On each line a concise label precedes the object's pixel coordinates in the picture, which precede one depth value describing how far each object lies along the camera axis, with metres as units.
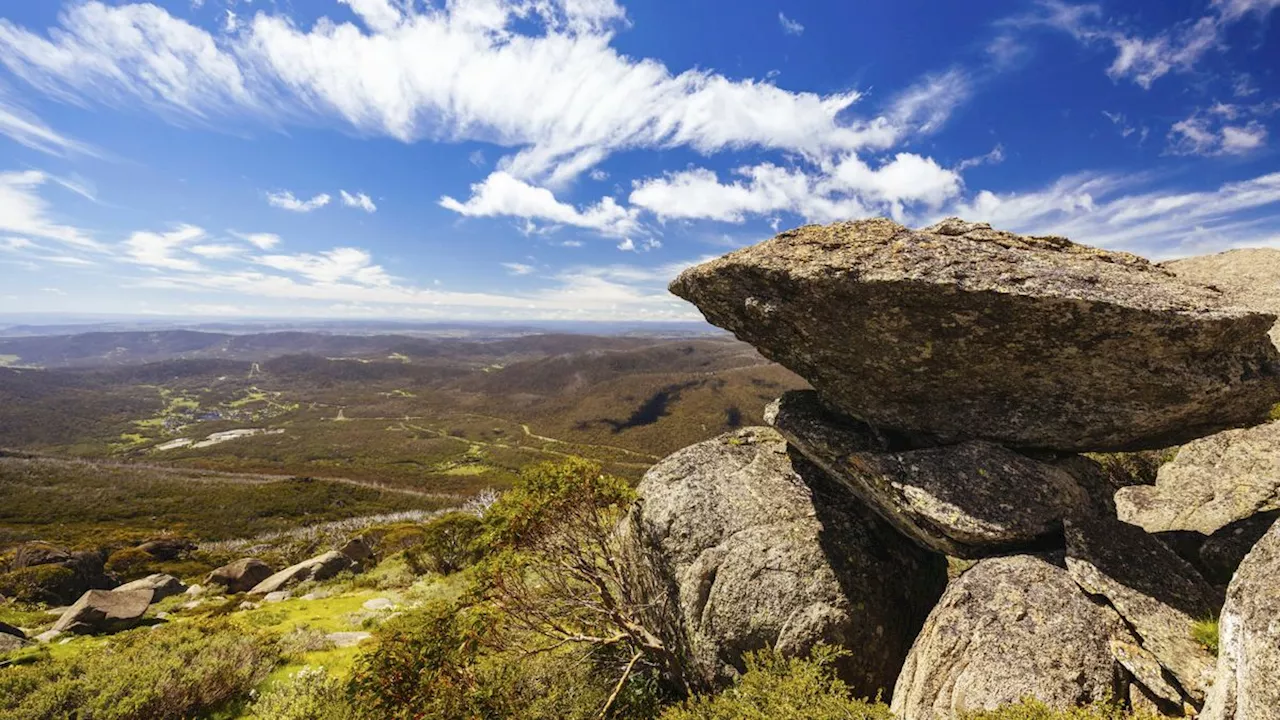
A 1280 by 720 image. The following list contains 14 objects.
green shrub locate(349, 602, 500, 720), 12.18
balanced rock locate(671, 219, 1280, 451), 10.80
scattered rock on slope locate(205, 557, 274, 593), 40.25
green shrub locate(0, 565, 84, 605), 34.81
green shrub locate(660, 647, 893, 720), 9.61
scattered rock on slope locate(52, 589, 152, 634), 24.20
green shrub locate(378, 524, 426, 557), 52.36
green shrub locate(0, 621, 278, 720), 13.05
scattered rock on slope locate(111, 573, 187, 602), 35.19
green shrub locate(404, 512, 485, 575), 39.16
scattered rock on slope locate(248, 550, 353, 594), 37.64
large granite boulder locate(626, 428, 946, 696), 13.05
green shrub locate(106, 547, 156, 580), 52.33
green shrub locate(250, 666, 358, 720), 13.19
